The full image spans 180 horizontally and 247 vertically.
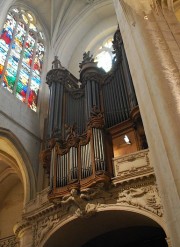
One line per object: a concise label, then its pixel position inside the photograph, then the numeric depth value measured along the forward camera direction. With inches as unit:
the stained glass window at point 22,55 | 438.9
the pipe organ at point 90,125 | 294.0
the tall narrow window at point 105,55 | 540.3
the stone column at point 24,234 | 302.3
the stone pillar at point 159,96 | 103.3
